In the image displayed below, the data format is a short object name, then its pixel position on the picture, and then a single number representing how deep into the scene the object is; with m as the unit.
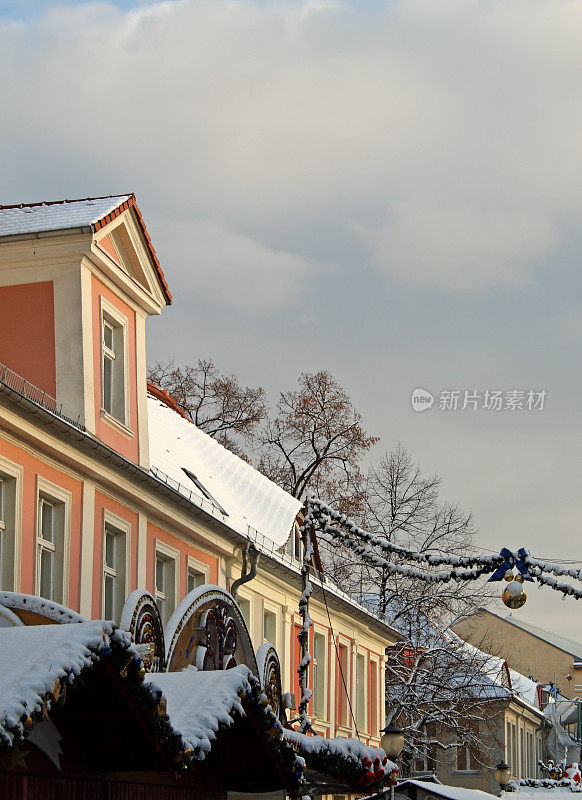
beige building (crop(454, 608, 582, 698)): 79.62
